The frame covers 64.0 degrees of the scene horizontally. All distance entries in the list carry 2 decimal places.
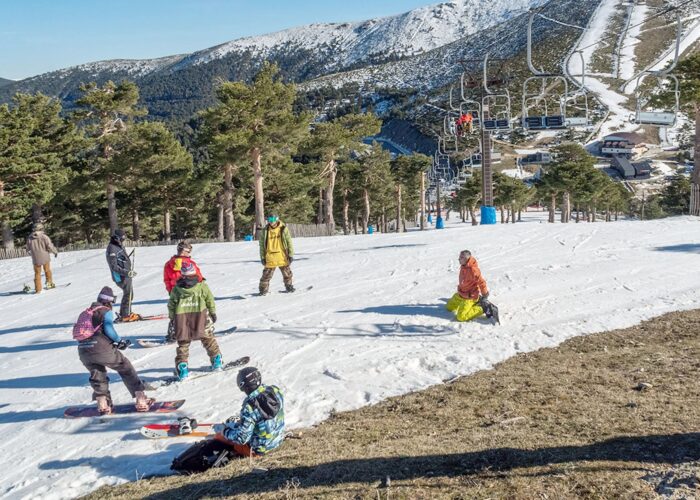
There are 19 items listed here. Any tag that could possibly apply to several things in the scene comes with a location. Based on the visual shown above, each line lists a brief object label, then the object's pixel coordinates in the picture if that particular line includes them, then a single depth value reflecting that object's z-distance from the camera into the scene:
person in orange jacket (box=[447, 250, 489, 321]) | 10.66
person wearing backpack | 6.88
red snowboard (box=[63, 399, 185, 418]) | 7.22
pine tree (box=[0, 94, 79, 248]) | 32.34
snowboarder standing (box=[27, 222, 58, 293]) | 15.59
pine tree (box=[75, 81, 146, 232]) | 36.53
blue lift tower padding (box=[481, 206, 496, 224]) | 25.91
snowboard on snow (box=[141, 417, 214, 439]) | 6.39
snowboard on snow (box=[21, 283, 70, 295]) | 16.83
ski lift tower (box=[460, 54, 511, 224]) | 20.13
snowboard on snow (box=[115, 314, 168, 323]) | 11.84
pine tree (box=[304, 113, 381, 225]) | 42.69
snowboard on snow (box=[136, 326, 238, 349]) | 10.01
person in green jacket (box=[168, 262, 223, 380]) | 7.71
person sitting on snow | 5.77
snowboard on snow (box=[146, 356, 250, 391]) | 8.04
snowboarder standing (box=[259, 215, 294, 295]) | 12.30
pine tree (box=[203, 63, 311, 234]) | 32.94
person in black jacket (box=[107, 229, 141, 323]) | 10.76
